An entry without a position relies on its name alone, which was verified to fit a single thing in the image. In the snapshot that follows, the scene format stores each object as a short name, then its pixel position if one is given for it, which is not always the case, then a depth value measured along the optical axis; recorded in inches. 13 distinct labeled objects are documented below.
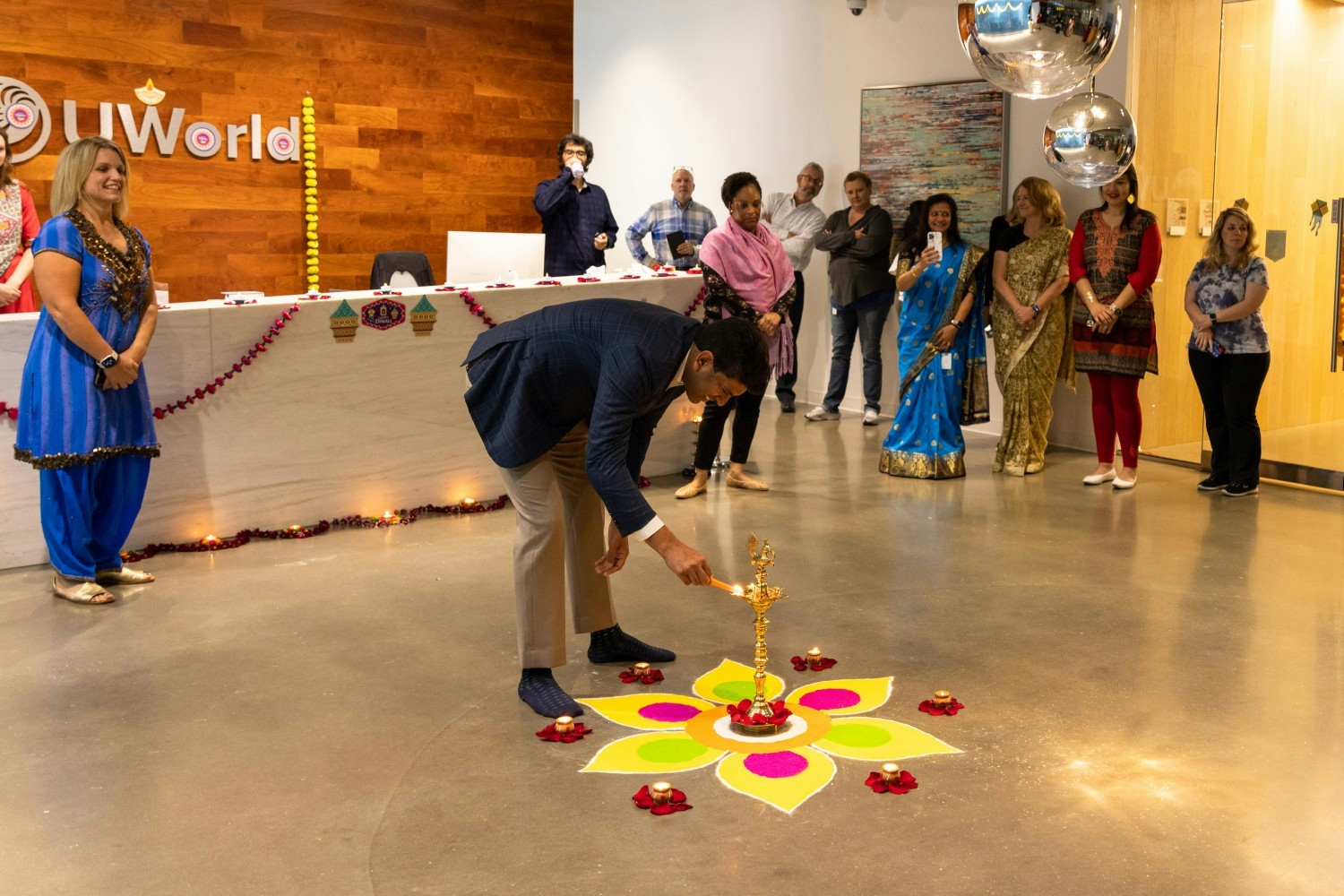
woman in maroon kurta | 276.2
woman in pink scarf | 263.3
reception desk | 220.2
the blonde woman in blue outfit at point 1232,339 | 264.2
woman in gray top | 353.1
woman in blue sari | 285.3
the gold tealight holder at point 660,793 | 129.7
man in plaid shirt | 369.4
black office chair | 310.8
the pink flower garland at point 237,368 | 220.7
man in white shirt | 374.0
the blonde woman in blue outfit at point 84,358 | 191.0
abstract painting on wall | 335.3
